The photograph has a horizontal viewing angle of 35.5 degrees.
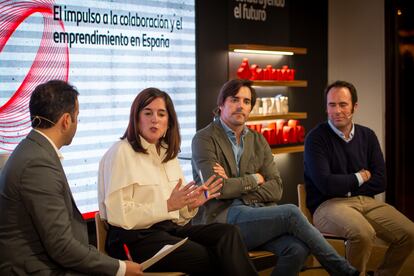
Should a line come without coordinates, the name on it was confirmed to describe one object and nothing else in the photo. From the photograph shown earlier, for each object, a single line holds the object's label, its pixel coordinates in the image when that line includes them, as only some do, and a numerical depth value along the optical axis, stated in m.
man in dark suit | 2.62
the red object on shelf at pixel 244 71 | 5.67
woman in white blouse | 3.41
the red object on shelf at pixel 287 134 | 6.12
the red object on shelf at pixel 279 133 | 6.05
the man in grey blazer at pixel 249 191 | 3.96
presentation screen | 4.09
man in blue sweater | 4.36
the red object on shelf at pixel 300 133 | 6.24
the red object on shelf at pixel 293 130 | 6.19
